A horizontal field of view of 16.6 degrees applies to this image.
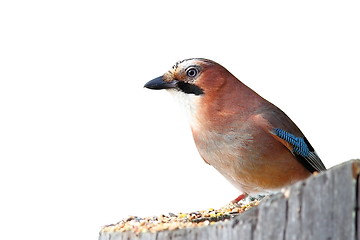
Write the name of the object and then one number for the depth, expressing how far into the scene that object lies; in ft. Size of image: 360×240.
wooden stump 18.97
